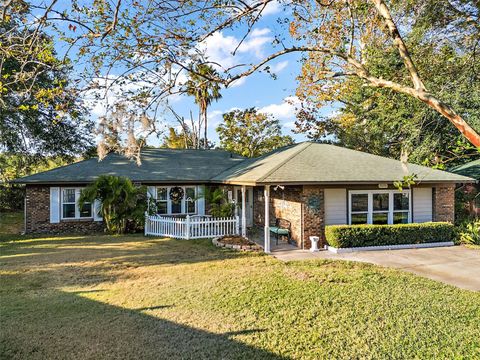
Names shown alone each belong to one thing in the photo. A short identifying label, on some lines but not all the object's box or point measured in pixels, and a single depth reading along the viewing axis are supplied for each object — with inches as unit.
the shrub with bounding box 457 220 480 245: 479.8
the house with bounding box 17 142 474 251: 469.1
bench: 494.3
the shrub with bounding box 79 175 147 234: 564.1
